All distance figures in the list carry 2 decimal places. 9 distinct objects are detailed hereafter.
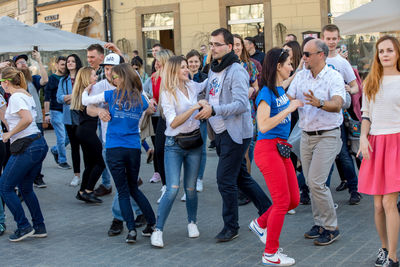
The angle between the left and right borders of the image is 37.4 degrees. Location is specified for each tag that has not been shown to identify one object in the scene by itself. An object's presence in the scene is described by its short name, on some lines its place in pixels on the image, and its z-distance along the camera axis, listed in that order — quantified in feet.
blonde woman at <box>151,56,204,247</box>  18.24
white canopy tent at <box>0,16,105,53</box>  37.60
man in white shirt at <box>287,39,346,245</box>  17.47
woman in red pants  15.71
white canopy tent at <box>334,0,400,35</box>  28.02
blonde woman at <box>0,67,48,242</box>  19.47
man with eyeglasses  17.83
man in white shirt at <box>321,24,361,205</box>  21.34
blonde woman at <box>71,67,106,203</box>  24.64
